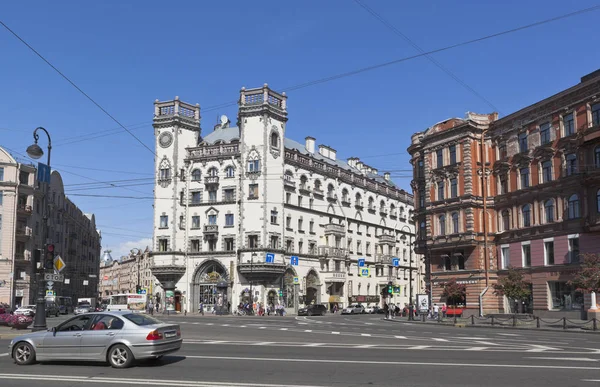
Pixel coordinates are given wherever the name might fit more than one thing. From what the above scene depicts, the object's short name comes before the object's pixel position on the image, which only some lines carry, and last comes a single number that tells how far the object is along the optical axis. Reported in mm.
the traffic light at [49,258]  26297
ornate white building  74562
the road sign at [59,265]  28906
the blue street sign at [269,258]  72500
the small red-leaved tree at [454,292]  53500
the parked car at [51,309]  62531
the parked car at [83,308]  69525
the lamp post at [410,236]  100650
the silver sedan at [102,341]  14938
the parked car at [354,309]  75750
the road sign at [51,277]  27467
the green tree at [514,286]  46000
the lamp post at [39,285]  25438
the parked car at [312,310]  70275
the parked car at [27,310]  53256
